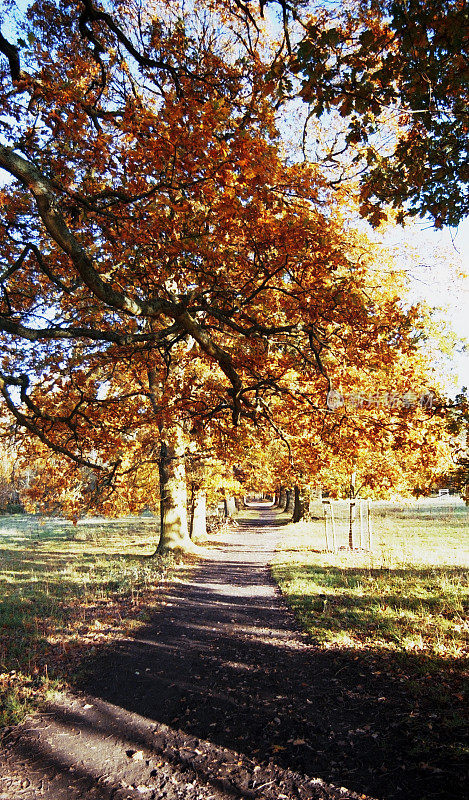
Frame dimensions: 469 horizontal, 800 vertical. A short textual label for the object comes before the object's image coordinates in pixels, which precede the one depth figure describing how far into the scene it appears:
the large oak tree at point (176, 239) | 6.04
